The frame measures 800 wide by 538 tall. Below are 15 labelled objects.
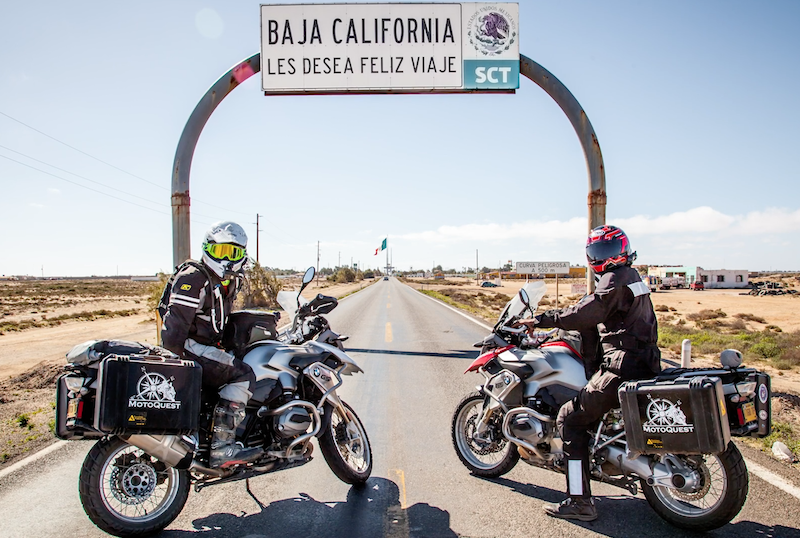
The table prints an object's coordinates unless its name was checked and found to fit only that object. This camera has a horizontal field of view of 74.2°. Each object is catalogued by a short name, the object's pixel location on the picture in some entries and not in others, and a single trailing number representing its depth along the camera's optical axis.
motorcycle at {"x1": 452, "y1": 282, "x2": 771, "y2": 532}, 3.39
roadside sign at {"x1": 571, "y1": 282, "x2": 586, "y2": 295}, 12.64
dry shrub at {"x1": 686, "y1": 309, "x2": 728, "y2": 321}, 29.69
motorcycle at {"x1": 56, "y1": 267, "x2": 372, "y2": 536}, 3.41
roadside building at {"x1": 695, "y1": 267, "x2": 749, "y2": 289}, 83.56
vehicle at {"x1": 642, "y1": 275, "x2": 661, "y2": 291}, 84.34
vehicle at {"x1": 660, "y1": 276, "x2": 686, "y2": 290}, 81.31
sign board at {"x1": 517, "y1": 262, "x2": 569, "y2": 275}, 17.50
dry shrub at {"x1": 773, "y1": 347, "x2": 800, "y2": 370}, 11.34
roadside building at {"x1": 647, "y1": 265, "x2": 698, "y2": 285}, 84.00
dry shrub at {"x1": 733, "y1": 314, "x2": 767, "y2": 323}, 28.10
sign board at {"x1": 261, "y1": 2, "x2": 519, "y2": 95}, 9.34
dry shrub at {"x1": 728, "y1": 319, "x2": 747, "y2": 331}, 23.28
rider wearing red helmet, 3.80
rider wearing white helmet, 3.82
